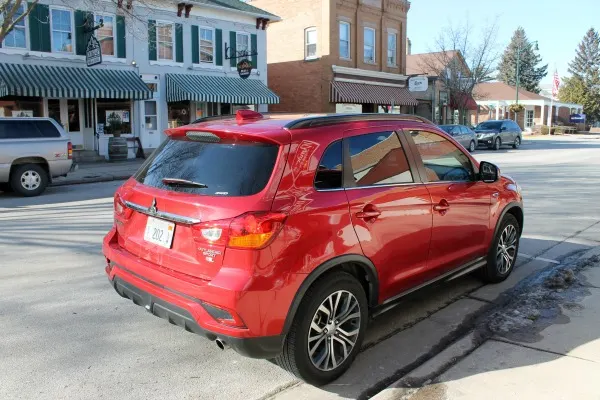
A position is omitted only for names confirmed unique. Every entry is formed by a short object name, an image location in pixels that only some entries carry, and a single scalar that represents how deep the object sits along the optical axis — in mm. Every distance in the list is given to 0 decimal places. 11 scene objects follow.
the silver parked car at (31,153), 11867
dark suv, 29791
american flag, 50719
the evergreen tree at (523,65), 82875
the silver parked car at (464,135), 27014
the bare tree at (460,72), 39438
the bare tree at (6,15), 13253
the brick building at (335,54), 29172
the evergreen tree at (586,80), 69625
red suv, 3164
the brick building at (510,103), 56281
